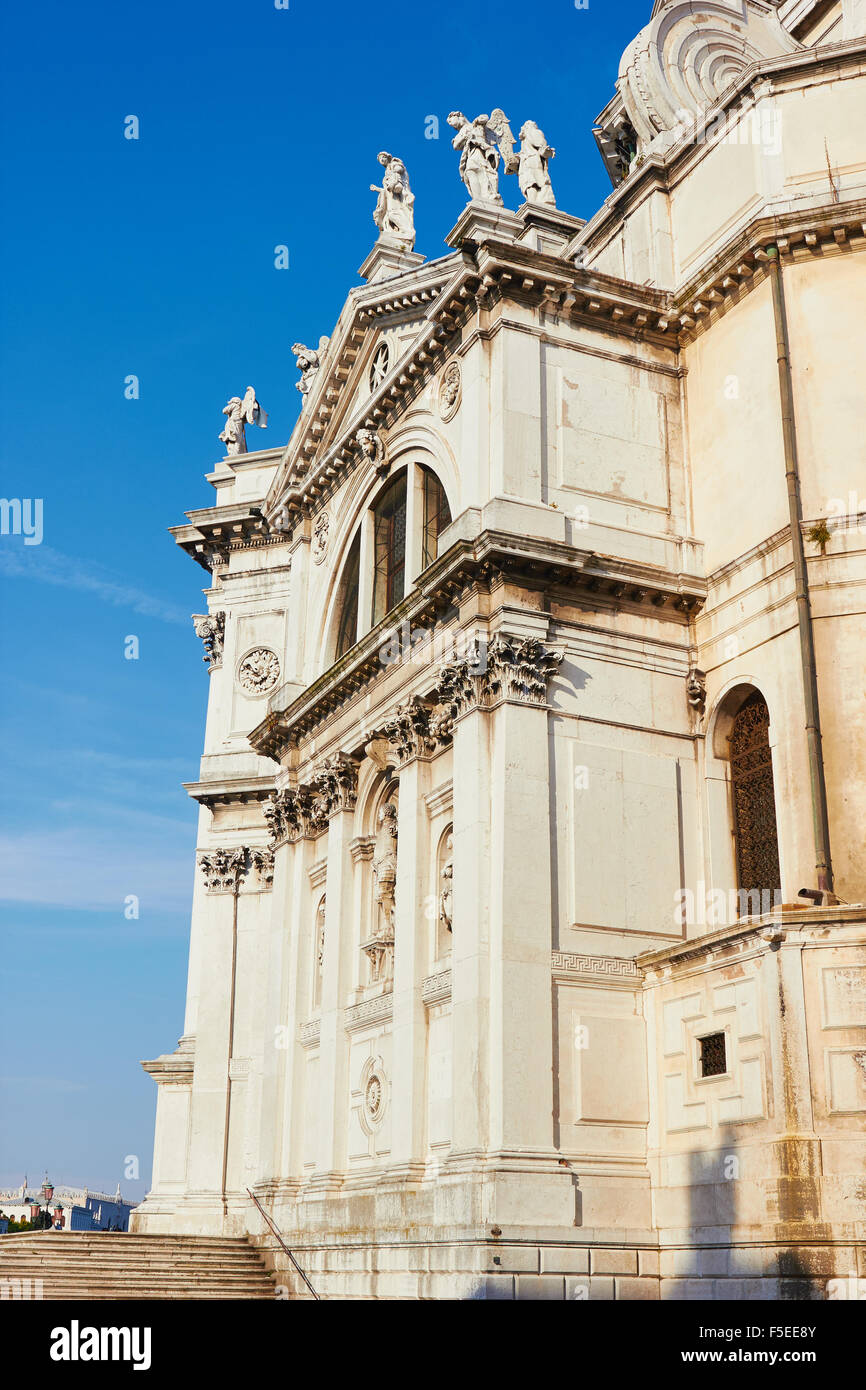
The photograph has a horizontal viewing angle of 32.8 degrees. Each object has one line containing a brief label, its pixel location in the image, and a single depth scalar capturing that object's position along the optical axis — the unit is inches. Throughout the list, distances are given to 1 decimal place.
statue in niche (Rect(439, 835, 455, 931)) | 982.2
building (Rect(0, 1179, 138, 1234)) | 6092.5
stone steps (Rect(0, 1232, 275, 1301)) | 991.6
